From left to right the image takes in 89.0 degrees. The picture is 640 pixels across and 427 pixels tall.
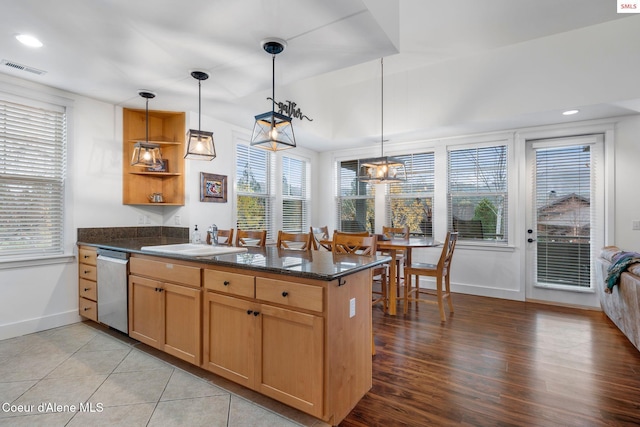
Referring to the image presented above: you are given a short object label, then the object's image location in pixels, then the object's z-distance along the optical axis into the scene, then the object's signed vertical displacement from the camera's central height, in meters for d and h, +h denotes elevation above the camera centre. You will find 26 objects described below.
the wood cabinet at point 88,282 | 3.35 -0.73
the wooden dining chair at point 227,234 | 3.60 -0.23
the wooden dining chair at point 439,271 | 3.69 -0.67
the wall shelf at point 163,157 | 3.99 +0.71
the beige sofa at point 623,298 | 2.74 -0.78
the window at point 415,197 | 5.41 +0.29
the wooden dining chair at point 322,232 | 4.59 -0.29
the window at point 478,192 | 4.84 +0.34
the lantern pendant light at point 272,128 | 2.40 +0.66
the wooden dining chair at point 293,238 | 3.39 -0.26
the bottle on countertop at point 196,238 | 3.49 -0.26
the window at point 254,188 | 4.75 +0.39
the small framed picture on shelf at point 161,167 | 3.71 +0.56
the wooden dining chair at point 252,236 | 3.40 -0.23
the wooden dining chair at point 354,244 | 2.80 -0.26
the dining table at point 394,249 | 3.77 -0.42
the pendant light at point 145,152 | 3.46 +0.66
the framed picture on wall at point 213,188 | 4.13 +0.34
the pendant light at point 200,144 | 2.90 +0.63
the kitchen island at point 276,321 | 1.79 -0.69
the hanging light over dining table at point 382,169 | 4.15 +0.61
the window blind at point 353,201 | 6.01 +0.25
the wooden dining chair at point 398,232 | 4.89 -0.28
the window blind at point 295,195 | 5.61 +0.34
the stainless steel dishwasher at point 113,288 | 2.96 -0.71
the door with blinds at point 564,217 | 4.26 -0.03
